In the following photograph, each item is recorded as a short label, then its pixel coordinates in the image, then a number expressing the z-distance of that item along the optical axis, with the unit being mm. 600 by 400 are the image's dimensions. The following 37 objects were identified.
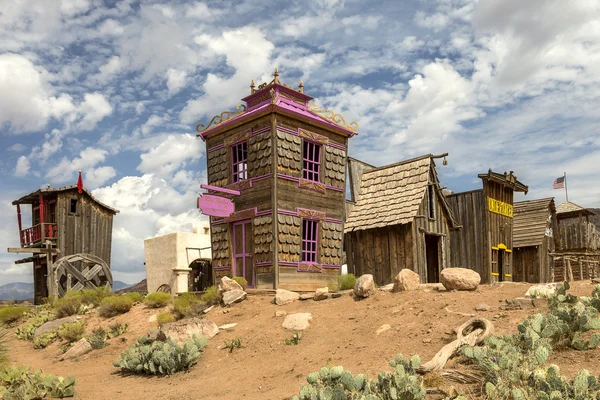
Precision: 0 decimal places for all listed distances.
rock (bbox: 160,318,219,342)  12070
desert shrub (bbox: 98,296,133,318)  17016
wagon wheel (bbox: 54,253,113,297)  24578
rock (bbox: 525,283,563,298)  9891
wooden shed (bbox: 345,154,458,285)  16469
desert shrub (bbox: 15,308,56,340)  17847
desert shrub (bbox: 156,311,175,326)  14266
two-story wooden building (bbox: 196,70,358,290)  15992
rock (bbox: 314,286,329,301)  13750
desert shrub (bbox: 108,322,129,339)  14953
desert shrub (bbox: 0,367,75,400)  8822
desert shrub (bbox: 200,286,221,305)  15445
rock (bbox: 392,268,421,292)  12305
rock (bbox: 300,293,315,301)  14250
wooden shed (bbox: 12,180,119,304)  25781
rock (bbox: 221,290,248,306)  14844
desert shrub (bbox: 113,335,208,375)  10445
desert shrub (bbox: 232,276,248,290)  15708
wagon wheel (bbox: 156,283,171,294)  22309
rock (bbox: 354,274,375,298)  12594
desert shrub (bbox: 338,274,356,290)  15086
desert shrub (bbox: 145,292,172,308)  16797
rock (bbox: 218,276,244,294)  15216
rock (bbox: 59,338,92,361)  13878
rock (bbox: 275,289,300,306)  14109
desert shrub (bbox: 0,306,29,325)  19953
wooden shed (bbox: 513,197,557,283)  24672
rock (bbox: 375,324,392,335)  9852
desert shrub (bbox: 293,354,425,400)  5844
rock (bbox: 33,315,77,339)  17141
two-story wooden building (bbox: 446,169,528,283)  20875
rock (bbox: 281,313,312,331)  11547
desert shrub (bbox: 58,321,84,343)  15547
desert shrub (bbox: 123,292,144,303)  18594
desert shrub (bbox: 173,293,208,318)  14828
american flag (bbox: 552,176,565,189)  28973
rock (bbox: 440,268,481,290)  11492
